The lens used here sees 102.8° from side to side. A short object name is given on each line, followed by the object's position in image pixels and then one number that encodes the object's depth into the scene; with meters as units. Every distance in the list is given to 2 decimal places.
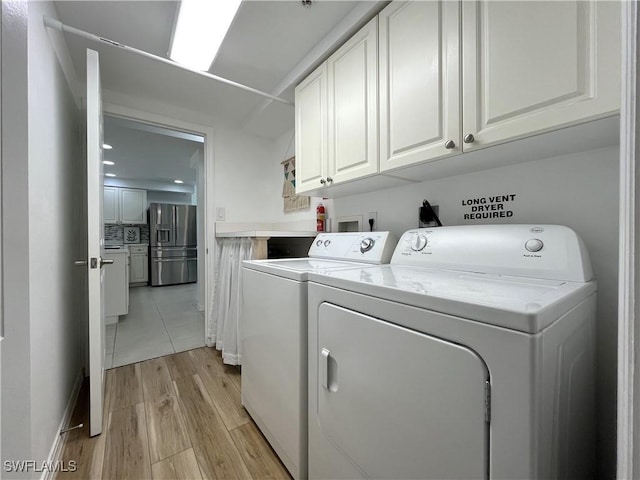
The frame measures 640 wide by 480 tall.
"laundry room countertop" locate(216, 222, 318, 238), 1.84
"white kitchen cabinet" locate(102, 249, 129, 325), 2.98
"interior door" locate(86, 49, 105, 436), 1.30
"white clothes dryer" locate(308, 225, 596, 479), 0.49
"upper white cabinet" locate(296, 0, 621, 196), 0.71
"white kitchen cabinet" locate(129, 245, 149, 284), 5.56
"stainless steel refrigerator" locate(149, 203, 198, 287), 5.60
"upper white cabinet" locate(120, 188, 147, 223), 5.70
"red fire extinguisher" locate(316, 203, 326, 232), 2.10
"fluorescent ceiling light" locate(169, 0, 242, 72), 1.22
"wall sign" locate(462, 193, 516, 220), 1.11
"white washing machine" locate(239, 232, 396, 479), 1.04
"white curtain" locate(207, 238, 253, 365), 2.02
